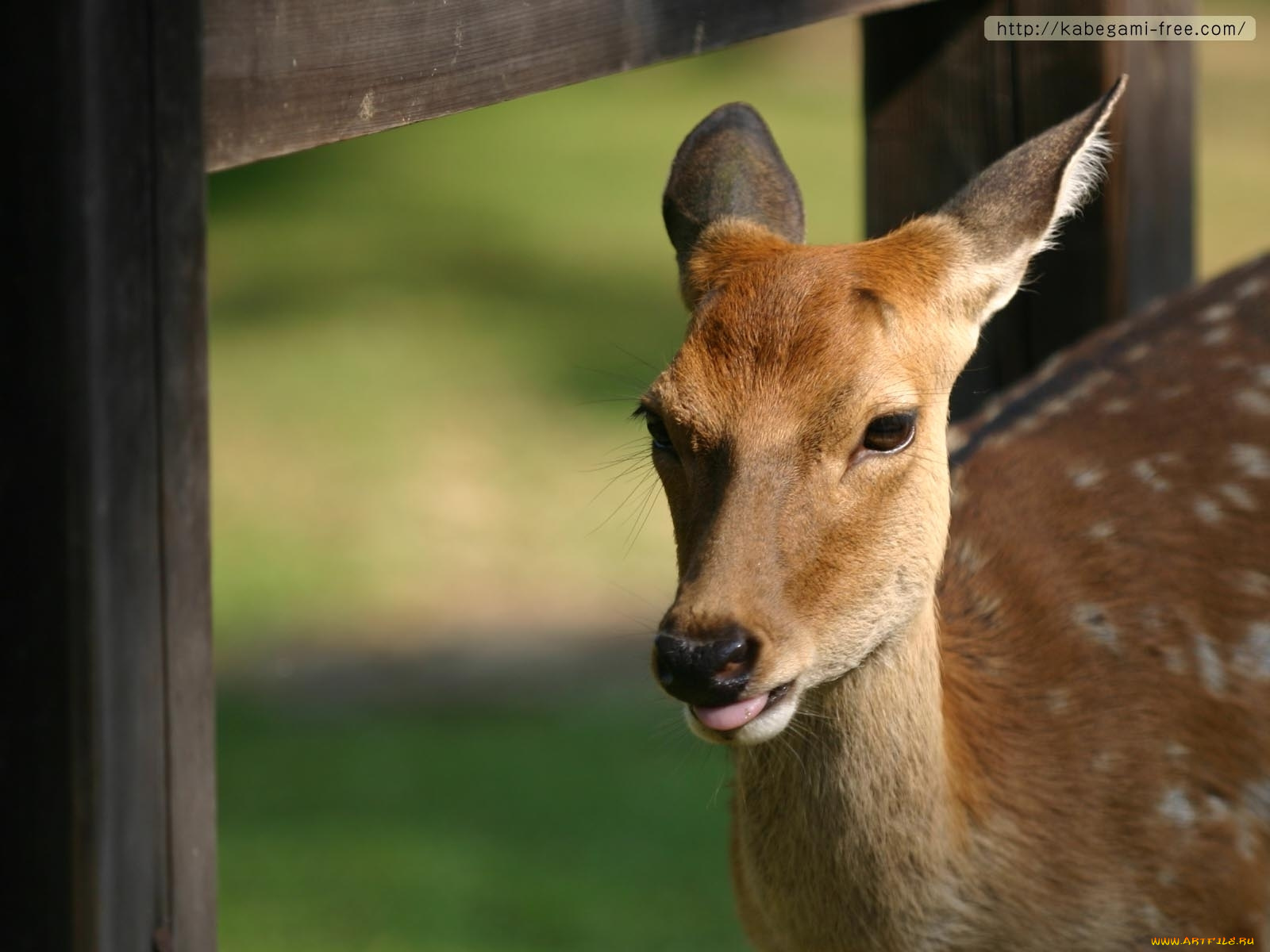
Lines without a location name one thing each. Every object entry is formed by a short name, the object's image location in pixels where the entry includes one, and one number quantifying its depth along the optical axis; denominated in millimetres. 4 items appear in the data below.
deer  5203
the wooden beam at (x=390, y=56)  4164
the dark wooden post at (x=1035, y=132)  7488
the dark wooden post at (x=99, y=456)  3629
